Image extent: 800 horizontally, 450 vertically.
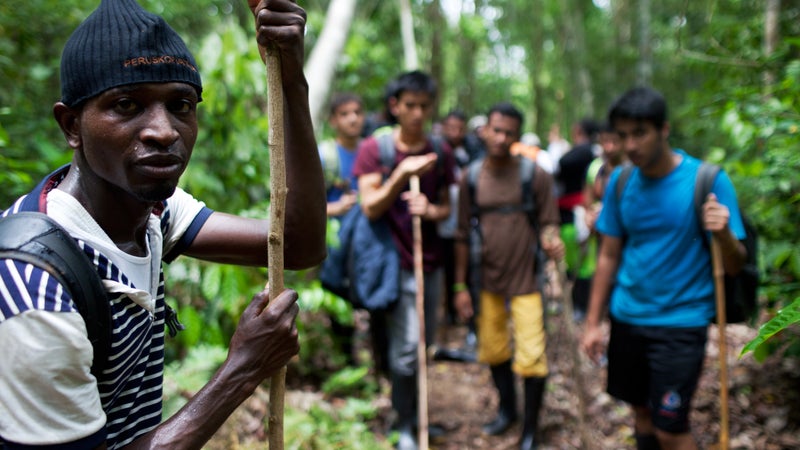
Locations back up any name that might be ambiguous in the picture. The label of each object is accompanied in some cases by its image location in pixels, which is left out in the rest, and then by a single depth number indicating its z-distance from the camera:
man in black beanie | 1.17
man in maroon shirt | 4.18
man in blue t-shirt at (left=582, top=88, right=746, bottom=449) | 3.15
